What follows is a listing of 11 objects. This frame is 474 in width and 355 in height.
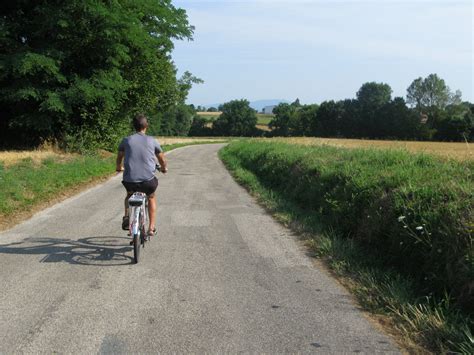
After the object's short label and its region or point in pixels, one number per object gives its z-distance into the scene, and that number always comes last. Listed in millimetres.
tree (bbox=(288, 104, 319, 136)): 107375
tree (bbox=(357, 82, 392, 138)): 90312
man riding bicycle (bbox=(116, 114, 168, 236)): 6516
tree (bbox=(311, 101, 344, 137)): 98812
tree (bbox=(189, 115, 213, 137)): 123875
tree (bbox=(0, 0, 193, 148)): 20250
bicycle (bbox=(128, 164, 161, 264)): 6077
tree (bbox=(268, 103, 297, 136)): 112462
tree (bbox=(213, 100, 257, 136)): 120500
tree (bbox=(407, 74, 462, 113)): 102669
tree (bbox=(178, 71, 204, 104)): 44812
